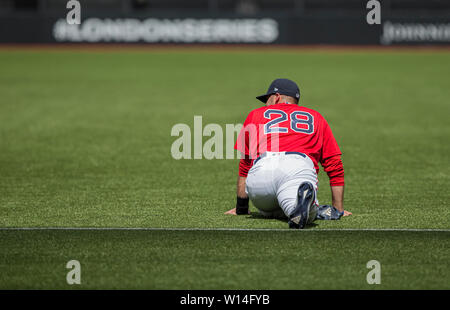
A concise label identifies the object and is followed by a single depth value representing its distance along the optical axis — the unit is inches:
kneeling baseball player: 514.6
